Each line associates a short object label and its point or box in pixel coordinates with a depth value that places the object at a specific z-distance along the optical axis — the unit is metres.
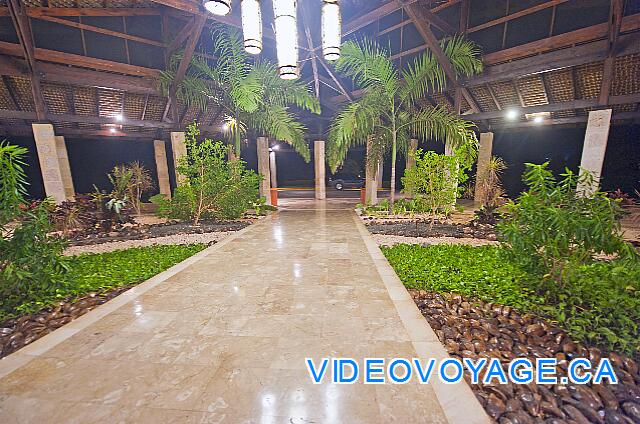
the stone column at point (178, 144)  9.36
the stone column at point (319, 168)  13.51
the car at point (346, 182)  20.05
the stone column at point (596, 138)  6.40
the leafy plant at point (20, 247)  2.84
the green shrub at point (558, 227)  2.38
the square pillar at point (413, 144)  13.79
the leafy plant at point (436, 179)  5.79
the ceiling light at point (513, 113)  8.35
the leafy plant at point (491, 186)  7.70
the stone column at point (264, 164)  12.06
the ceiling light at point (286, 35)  3.12
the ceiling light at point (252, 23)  3.26
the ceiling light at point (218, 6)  2.83
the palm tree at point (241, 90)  8.11
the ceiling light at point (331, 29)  3.24
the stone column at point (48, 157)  7.56
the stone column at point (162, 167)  12.82
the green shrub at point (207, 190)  7.17
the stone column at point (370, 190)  11.20
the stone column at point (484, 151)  9.71
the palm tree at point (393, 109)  7.12
